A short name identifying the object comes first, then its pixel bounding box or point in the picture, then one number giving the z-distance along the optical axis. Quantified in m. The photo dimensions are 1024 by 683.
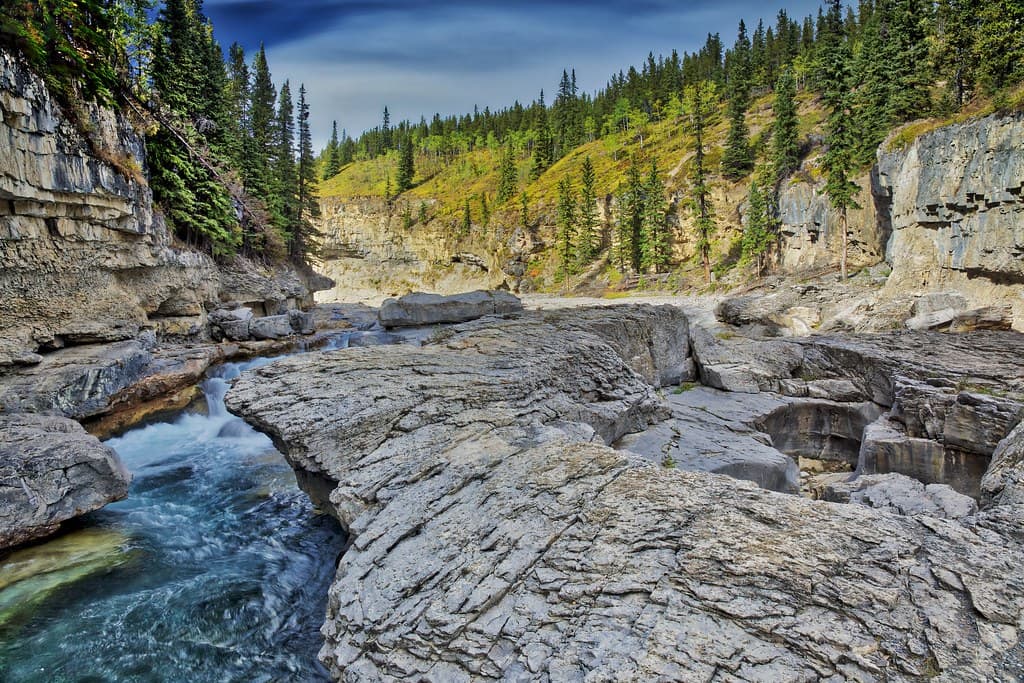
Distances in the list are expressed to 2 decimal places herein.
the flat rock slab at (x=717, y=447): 8.58
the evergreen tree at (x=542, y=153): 92.25
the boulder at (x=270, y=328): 22.02
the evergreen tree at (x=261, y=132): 32.25
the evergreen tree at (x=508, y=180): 83.38
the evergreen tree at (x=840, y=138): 34.75
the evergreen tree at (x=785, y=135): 45.69
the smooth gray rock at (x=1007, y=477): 4.88
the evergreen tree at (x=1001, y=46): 24.28
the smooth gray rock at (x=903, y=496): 6.68
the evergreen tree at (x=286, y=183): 35.53
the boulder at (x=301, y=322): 25.62
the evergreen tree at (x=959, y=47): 28.64
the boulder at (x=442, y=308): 24.89
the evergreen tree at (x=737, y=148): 54.56
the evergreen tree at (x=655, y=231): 54.84
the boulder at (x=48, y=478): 7.33
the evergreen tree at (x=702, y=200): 49.91
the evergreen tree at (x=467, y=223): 78.94
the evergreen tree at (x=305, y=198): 40.66
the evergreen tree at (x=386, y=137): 125.38
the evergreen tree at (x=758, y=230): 44.81
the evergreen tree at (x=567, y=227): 64.94
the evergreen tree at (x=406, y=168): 98.56
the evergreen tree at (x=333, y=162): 120.81
